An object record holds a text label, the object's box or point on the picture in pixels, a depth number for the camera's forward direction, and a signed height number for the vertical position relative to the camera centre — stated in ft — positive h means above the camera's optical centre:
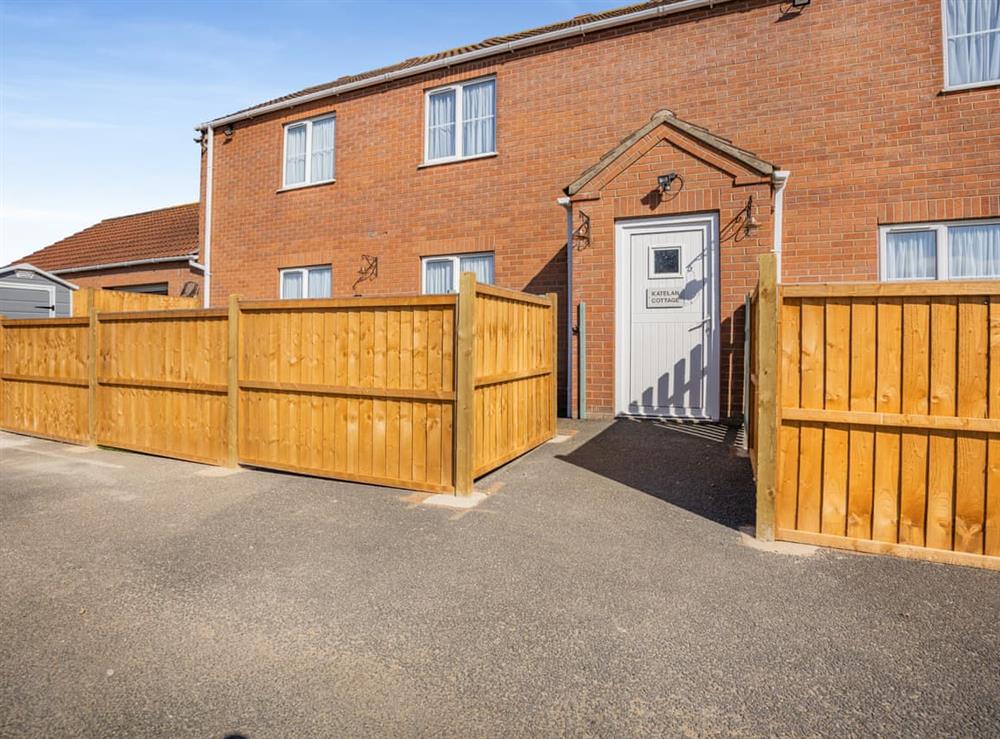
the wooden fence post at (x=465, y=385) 16.22 -0.73
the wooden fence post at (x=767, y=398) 12.57 -0.82
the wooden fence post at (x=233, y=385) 20.13 -0.99
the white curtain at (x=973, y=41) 24.95 +14.20
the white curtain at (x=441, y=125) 35.60 +14.66
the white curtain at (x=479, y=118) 34.27 +14.60
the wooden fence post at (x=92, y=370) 24.91 -0.63
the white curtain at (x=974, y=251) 24.61 +4.92
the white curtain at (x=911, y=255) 25.41 +4.85
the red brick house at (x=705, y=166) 25.02 +9.42
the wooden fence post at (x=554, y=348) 24.25 +0.52
